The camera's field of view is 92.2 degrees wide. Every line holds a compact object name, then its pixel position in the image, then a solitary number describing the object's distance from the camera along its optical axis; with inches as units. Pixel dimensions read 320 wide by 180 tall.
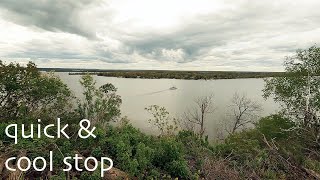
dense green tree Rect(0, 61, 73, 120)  426.6
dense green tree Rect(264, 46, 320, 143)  529.3
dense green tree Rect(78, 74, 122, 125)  574.4
